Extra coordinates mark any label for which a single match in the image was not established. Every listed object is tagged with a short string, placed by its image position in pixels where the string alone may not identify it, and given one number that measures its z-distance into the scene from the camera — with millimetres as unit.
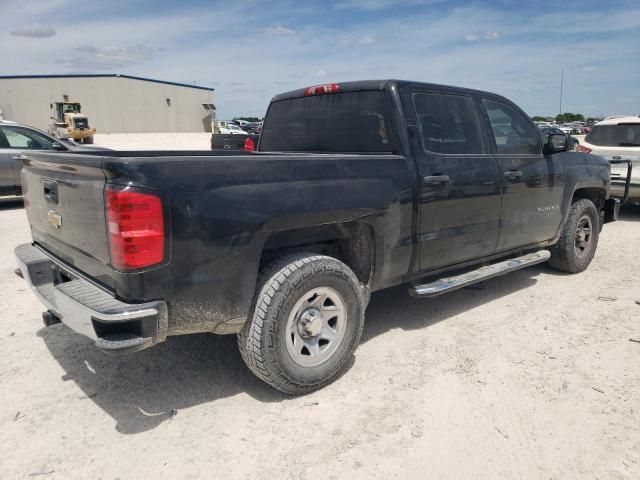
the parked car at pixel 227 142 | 16250
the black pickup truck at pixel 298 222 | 2531
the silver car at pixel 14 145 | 9813
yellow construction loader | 36969
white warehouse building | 57906
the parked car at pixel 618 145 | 8609
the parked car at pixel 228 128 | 51688
